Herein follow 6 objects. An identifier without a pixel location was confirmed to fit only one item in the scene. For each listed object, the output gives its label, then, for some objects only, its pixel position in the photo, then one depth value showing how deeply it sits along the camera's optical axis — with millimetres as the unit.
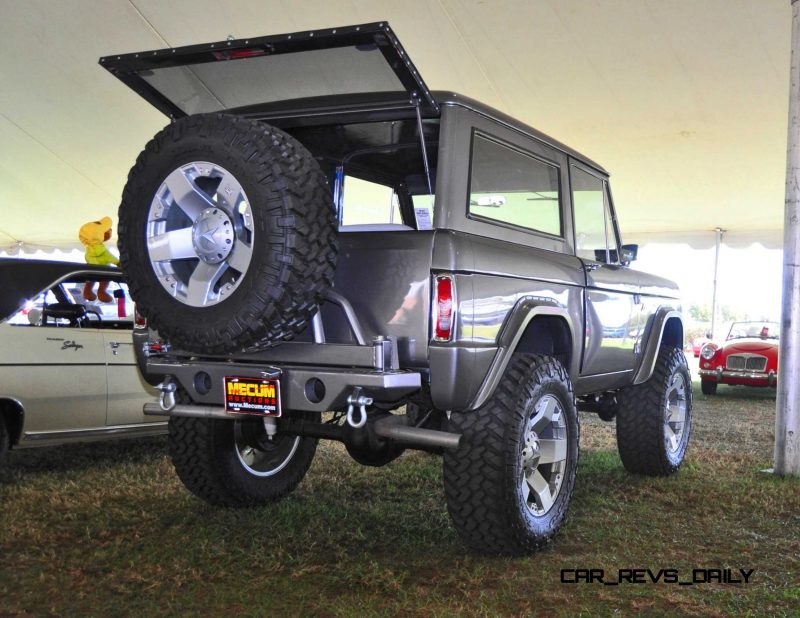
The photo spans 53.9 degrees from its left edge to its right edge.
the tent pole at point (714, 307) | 15126
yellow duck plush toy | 7043
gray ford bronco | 3074
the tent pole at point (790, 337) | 5621
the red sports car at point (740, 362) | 11594
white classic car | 4691
